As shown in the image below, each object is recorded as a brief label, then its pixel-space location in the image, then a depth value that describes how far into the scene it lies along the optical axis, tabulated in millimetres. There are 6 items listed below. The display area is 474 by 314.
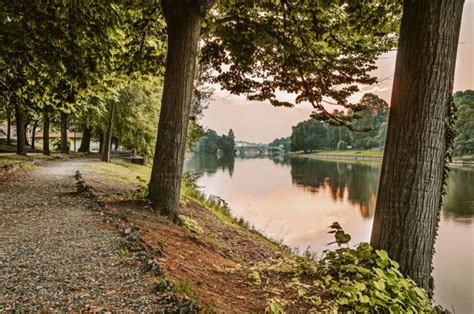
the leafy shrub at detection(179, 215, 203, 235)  7437
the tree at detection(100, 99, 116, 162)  21359
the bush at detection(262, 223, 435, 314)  3336
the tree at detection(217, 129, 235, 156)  157500
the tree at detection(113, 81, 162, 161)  21766
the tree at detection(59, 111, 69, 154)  29066
